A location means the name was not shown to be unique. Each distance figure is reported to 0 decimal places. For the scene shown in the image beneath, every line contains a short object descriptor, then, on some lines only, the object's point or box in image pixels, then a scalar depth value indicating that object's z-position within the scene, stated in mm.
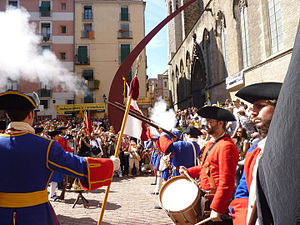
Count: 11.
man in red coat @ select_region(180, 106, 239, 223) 2418
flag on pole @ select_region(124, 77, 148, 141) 4676
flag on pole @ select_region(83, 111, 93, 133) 10364
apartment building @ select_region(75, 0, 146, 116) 31750
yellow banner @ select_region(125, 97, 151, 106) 29695
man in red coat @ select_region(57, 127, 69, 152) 8025
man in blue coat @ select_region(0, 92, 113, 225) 2008
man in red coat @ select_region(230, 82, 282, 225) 1606
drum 2674
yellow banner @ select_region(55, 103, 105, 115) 27969
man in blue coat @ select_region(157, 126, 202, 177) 4891
